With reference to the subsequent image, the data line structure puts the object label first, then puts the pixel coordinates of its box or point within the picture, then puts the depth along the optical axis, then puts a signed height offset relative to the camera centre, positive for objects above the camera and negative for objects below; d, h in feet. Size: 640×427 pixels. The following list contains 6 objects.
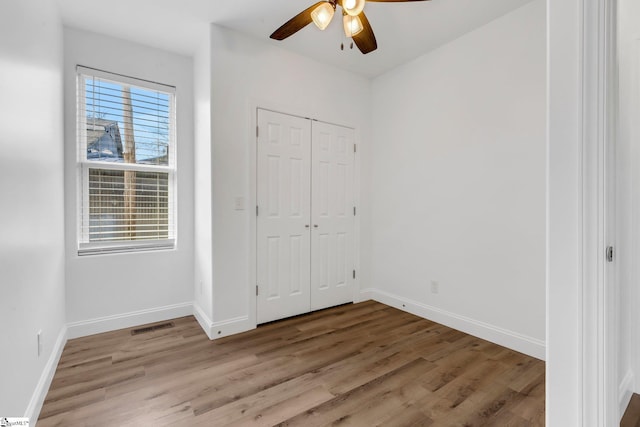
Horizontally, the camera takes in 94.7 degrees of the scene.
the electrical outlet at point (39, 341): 5.72 -2.52
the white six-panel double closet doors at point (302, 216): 9.58 -0.14
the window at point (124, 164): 8.78 +1.53
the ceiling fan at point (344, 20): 5.67 +3.95
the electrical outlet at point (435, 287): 9.72 -2.50
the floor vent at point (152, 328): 8.95 -3.63
